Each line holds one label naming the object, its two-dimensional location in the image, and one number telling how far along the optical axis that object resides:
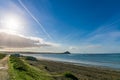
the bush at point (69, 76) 7.81
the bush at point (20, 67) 7.97
